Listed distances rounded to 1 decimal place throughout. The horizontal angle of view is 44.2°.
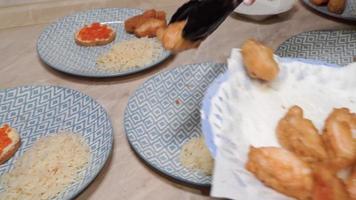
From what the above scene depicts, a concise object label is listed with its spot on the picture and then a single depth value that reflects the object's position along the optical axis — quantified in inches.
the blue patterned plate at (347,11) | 44.1
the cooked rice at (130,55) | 38.8
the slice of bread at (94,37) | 42.7
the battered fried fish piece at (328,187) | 22.0
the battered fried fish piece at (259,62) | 28.1
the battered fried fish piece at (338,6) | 44.9
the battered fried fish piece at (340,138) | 24.0
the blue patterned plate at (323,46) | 39.6
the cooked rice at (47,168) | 28.0
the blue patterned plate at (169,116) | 29.1
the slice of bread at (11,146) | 31.2
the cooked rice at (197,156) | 28.4
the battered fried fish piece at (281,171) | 22.5
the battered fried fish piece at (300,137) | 24.9
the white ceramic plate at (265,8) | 45.1
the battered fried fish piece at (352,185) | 21.8
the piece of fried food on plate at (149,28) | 42.6
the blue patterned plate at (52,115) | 31.6
